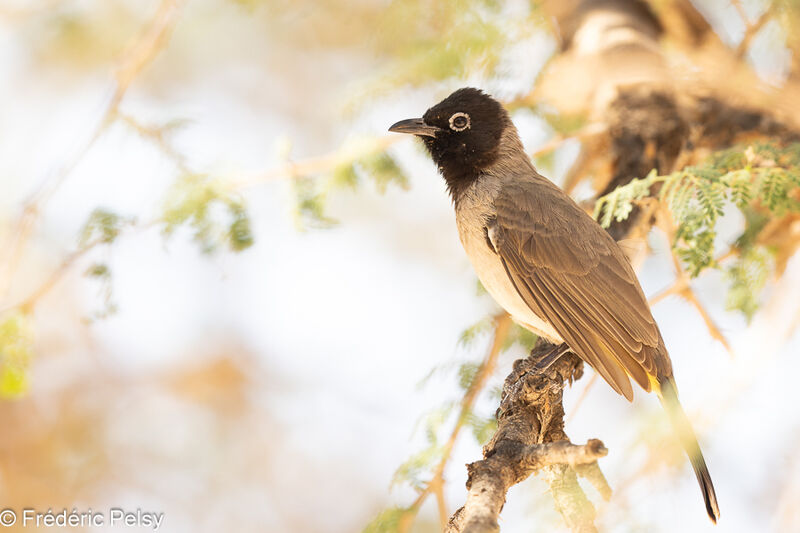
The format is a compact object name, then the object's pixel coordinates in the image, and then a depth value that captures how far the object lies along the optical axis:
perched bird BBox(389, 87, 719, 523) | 6.95
